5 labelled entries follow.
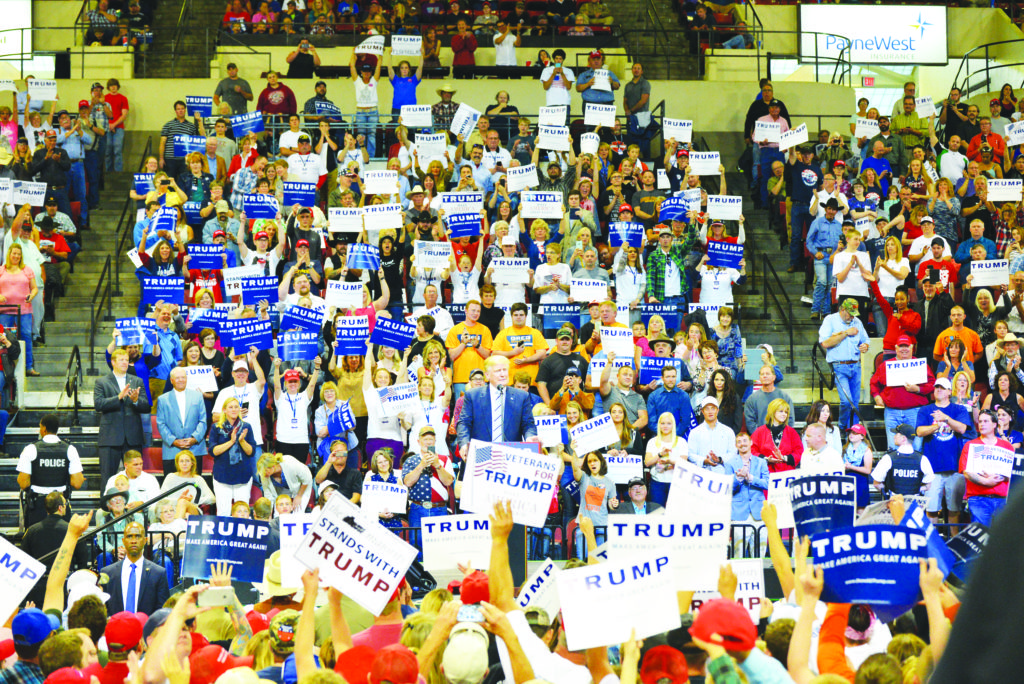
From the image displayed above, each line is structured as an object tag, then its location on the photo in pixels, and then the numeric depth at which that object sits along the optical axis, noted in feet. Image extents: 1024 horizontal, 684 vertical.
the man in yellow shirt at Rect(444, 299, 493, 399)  47.32
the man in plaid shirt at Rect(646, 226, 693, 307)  53.11
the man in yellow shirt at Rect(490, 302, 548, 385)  47.01
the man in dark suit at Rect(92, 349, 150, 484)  45.60
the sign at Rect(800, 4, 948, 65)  88.33
